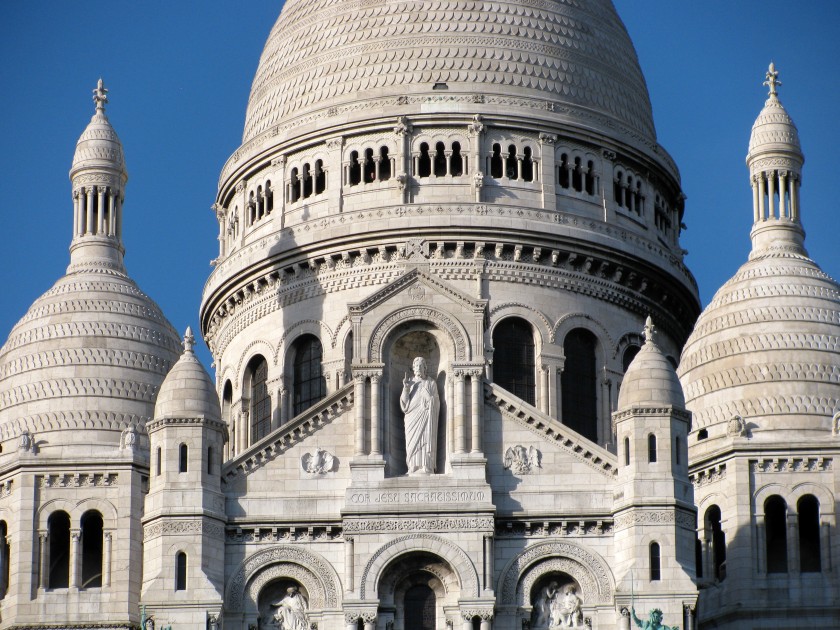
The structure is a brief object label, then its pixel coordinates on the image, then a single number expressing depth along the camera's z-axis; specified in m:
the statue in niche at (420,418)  84.81
